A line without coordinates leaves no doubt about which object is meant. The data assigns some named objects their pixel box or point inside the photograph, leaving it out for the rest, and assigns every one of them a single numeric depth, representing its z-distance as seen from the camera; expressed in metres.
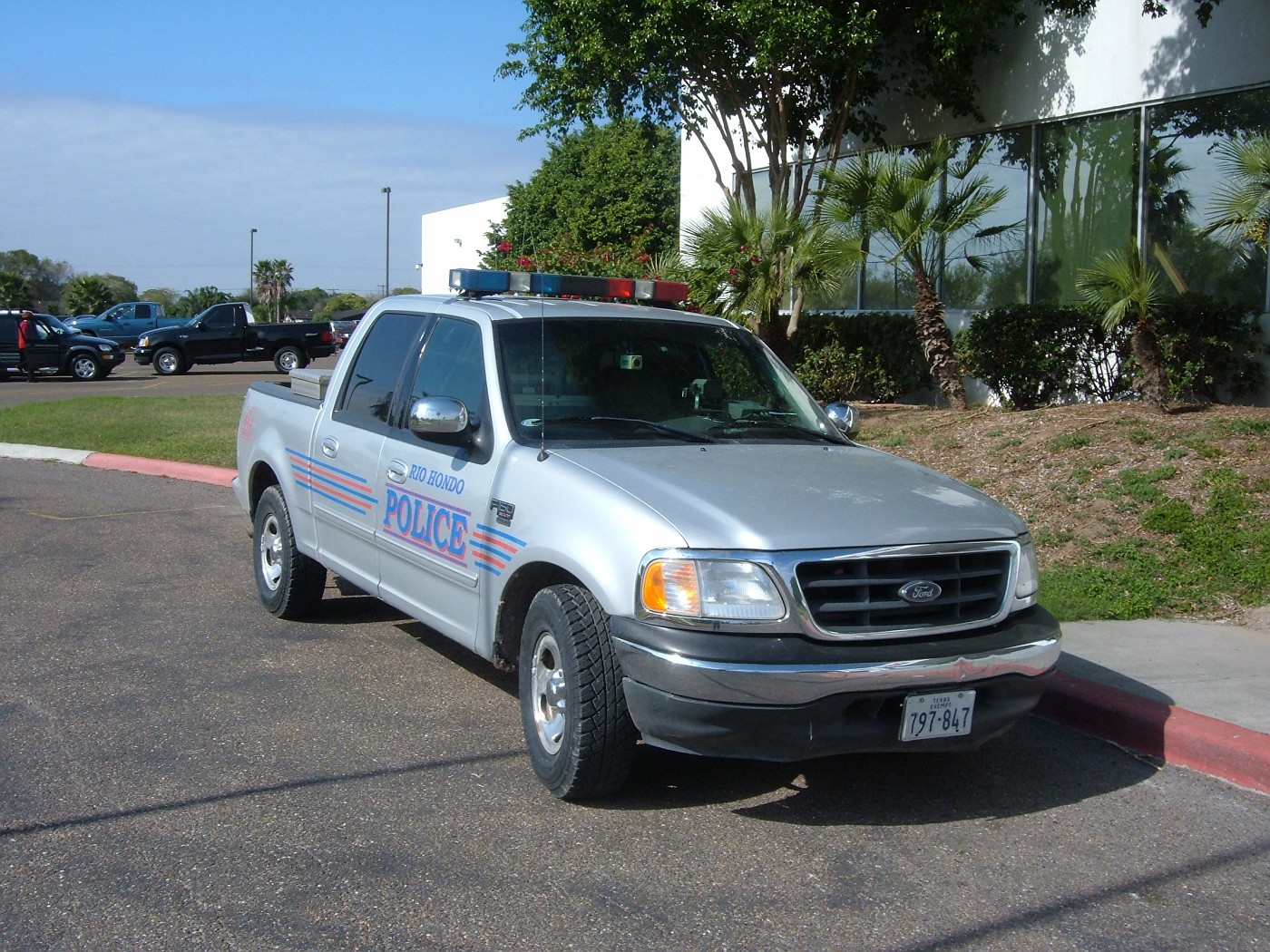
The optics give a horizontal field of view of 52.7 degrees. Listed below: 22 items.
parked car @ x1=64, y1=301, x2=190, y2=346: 39.72
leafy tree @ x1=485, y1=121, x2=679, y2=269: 38.44
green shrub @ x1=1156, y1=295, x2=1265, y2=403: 11.96
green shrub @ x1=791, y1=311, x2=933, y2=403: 14.97
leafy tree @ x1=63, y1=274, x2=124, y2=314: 80.69
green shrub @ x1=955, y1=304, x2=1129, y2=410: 12.73
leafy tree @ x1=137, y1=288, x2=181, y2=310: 102.94
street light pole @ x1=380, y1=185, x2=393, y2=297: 57.09
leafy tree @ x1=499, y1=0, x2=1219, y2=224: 13.60
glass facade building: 12.70
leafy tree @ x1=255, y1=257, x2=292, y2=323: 100.75
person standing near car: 29.47
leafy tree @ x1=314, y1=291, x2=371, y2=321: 82.07
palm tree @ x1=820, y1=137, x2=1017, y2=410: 12.52
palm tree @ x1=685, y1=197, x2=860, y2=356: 13.44
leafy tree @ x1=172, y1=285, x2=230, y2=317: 80.69
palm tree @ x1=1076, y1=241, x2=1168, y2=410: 10.56
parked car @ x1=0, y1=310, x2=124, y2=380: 29.69
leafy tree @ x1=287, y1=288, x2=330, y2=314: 103.75
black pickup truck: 32.31
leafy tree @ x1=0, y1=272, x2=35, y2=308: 77.62
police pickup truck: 4.26
